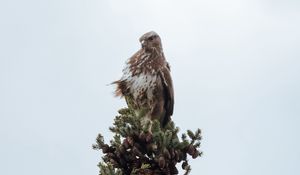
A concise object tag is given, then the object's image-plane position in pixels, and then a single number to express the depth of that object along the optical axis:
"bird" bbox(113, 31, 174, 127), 14.72
